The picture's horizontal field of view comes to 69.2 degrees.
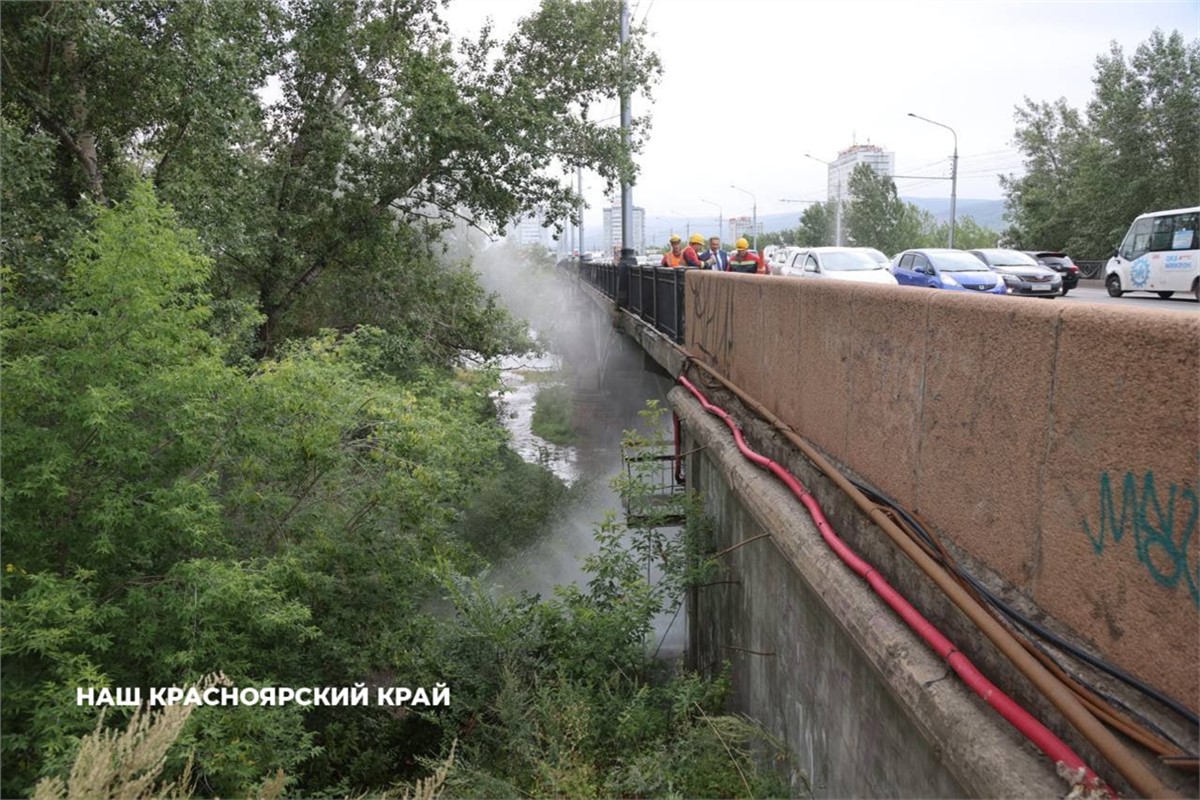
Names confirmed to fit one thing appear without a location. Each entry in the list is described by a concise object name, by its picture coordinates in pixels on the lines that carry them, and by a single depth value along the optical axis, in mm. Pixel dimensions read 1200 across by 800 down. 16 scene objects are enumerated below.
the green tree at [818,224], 77606
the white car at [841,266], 18969
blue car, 18672
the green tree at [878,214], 65625
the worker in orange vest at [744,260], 15500
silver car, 21830
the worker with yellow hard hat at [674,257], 17203
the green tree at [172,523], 6262
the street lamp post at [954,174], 40906
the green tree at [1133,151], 35562
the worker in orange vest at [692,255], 16562
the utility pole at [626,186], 18531
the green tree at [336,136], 11680
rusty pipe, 2475
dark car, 29203
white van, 20219
